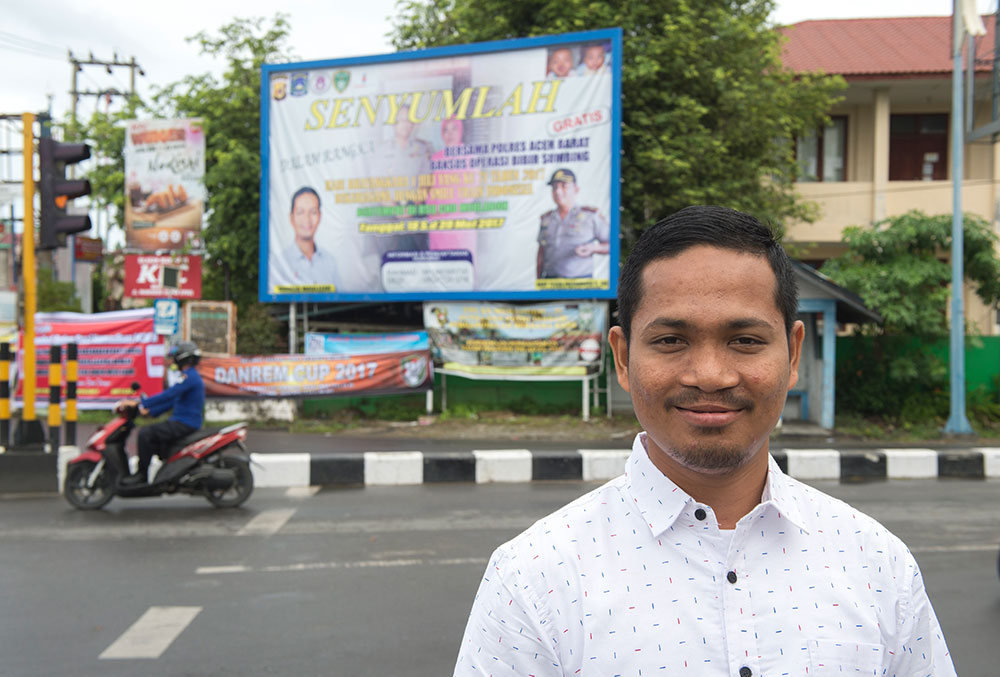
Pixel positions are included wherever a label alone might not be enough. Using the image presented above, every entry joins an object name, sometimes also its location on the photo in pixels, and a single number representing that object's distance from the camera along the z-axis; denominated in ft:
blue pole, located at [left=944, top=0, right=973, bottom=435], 39.63
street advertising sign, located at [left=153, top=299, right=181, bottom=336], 44.37
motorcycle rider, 23.62
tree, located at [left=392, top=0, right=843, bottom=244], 45.98
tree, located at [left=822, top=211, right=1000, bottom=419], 41.75
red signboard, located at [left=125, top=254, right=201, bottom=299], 46.42
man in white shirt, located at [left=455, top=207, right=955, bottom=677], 4.05
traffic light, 26.91
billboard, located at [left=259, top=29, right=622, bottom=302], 42.73
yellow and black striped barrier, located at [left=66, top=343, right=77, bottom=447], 27.07
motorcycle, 23.43
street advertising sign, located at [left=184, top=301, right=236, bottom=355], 45.52
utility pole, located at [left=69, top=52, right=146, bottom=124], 102.83
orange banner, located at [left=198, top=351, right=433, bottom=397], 43.55
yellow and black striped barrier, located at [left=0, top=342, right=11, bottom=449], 26.45
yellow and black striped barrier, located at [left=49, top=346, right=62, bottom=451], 26.32
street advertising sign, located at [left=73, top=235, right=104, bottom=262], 90.33
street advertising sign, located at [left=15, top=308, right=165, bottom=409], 45.78
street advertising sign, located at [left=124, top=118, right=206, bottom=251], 48.14
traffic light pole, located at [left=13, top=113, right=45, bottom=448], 26.61
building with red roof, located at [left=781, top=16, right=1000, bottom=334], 62.18
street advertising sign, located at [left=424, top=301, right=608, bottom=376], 43.27
